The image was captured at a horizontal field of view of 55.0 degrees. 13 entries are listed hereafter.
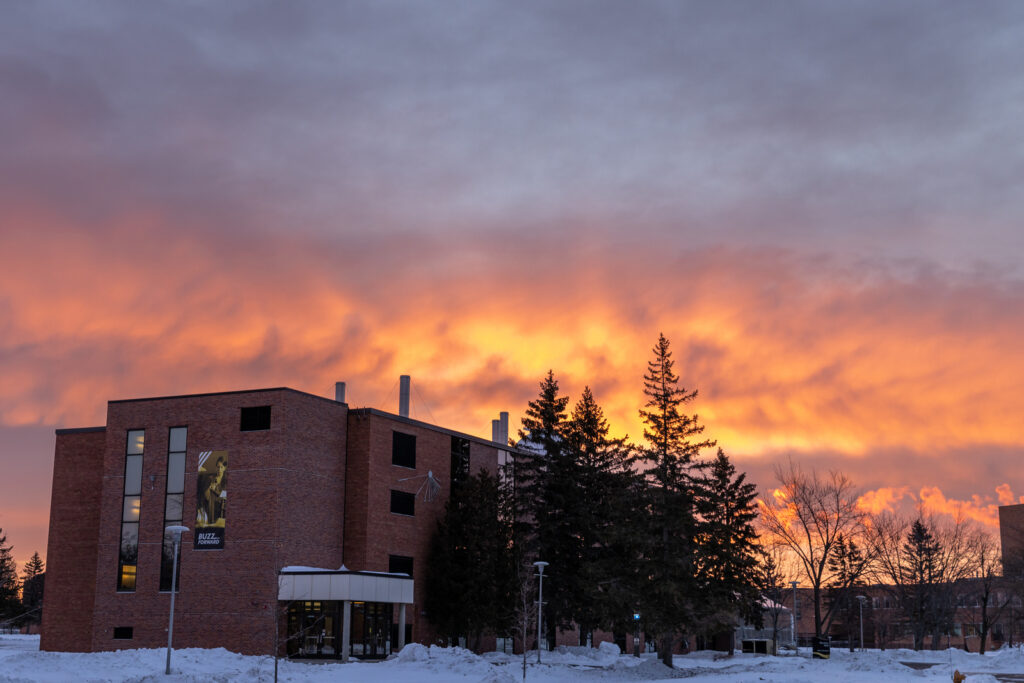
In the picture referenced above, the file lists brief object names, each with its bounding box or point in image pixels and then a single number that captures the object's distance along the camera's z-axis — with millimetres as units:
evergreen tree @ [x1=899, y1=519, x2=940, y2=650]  80812
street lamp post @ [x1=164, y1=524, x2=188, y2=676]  36634
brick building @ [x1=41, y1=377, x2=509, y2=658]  54094
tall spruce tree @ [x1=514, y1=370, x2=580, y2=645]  65812
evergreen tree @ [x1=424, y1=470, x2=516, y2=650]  61969
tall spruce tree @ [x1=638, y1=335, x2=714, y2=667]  52406
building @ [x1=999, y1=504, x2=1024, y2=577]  139250
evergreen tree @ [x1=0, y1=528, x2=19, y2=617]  116000
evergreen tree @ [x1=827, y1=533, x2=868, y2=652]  69250
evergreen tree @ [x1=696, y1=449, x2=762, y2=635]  52469
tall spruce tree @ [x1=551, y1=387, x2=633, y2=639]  64625
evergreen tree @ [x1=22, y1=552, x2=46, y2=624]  145000
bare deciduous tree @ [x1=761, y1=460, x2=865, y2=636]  67812
